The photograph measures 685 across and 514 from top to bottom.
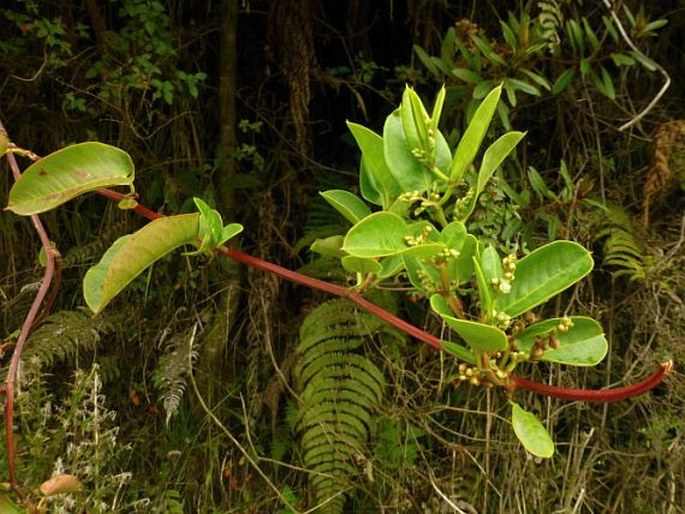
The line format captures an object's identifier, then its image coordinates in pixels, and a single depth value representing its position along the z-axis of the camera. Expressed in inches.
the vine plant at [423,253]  22.2
